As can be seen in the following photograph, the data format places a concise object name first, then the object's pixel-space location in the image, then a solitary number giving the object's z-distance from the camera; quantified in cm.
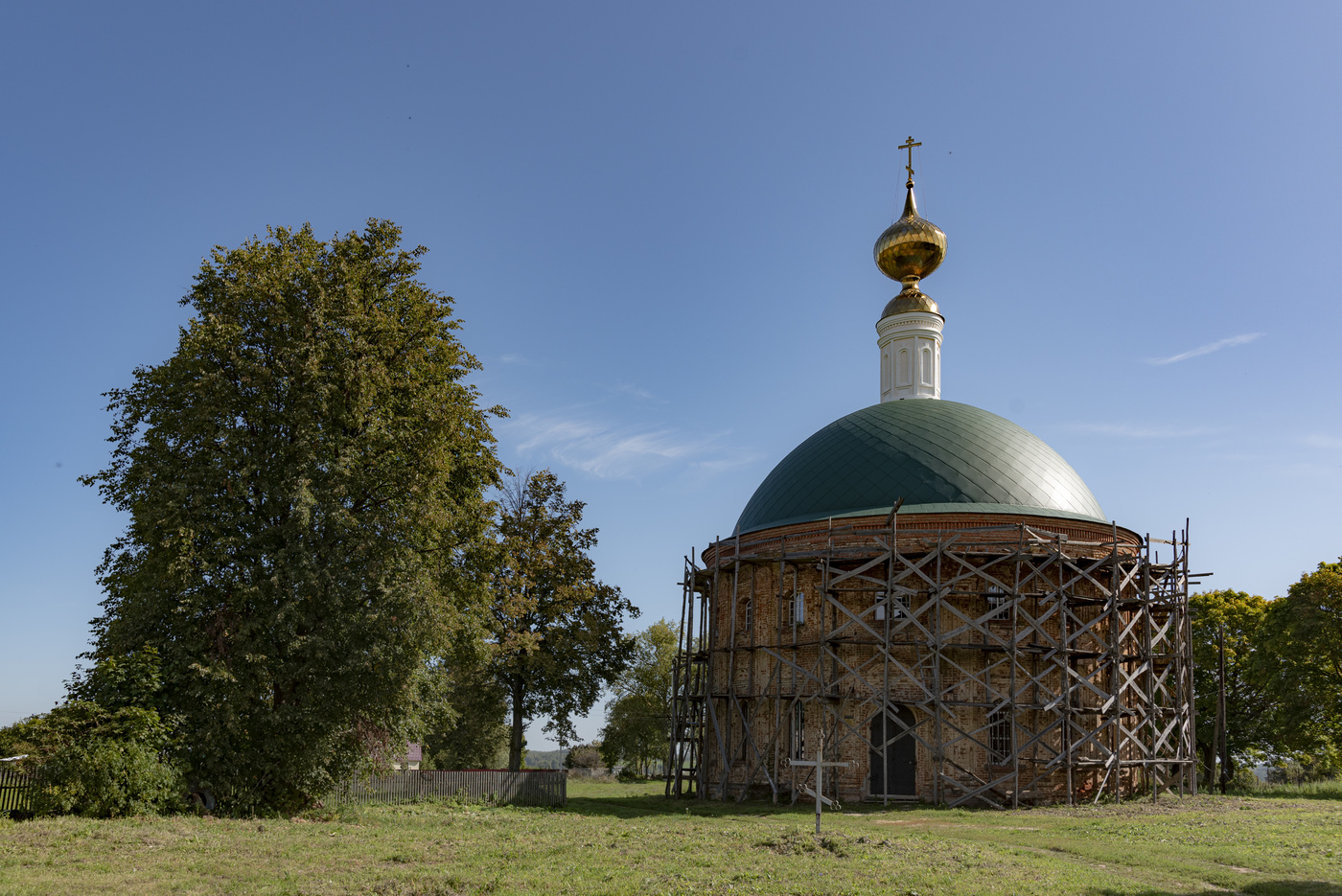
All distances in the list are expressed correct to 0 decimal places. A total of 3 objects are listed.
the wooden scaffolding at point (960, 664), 2138
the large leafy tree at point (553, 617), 2969
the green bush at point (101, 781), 1537
